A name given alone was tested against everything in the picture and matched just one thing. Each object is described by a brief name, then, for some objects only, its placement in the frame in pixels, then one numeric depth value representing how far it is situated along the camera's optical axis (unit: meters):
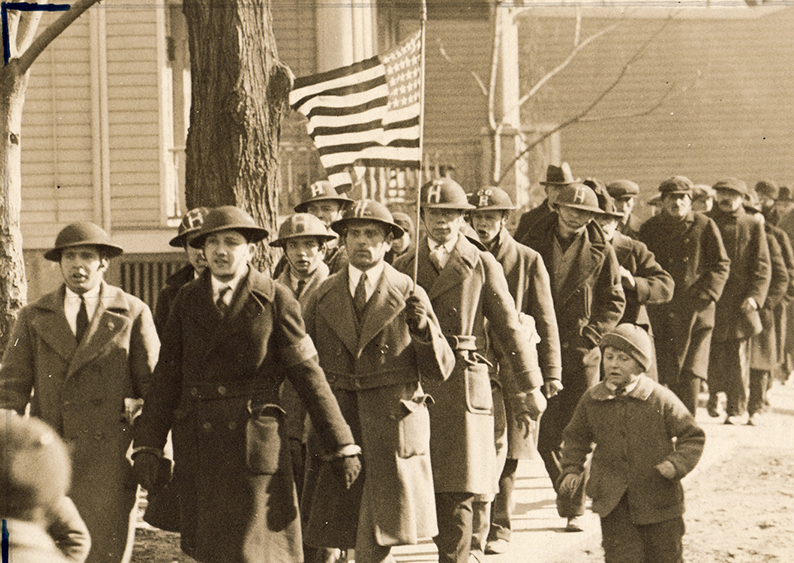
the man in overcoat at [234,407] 11.20
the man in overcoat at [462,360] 13.52
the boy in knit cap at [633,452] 12.32
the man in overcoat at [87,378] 12.34
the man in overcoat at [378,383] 12.29
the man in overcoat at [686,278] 22.19
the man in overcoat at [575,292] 17.56
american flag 13.93
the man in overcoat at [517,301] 15.95
